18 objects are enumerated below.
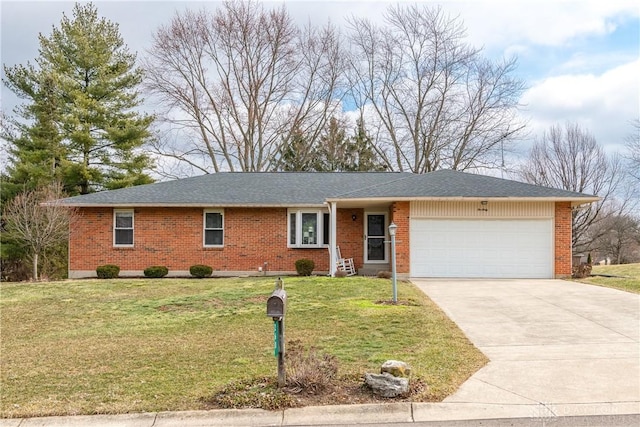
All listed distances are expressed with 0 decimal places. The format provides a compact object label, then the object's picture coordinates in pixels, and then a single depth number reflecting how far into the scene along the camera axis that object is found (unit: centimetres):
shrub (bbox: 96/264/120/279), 1789
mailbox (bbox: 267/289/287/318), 517
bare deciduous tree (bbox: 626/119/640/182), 2940
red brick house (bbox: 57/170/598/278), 1825
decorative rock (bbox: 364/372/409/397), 503
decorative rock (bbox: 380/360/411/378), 528
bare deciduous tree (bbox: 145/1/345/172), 3353
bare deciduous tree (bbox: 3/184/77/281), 1825
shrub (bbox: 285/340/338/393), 523
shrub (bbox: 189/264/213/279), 1805
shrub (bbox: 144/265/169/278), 1805
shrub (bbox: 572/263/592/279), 1708
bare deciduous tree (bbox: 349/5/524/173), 3378
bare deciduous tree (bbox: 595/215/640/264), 3553
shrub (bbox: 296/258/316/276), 1781
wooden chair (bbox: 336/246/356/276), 1808
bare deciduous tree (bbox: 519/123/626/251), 3067
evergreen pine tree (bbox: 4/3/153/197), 2716
